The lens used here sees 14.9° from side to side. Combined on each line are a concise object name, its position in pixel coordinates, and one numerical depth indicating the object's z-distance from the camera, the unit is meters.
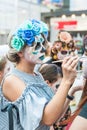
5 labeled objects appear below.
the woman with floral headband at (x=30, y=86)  1.43
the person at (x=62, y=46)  3.32
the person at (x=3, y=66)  2.29
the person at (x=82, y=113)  1.27
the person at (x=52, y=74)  2.44
